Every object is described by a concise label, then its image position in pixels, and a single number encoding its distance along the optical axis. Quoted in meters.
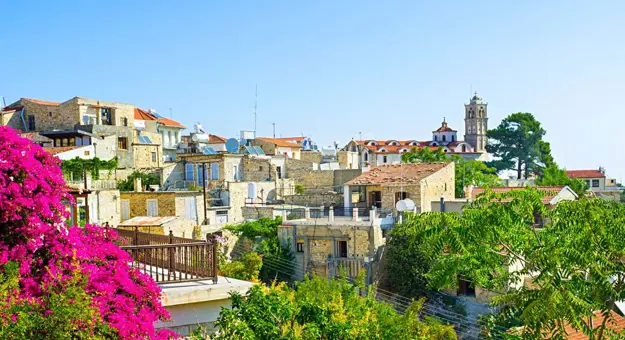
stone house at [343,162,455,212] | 38.91
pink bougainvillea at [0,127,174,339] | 7.12
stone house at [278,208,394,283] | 32.88
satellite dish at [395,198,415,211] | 34.50
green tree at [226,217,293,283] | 32.97
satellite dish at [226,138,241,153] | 51.34
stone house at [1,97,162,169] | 49.78
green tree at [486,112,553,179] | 80.88
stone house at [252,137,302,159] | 60.69
